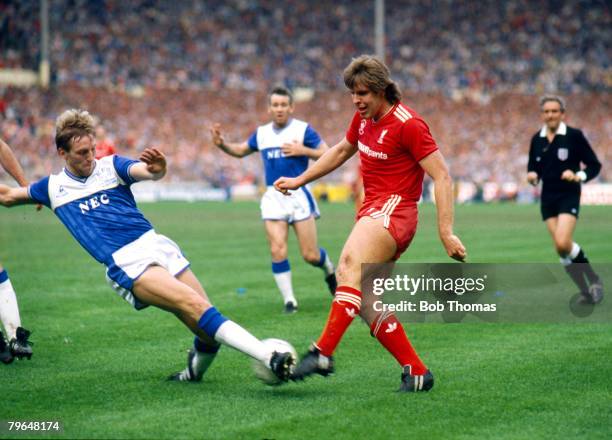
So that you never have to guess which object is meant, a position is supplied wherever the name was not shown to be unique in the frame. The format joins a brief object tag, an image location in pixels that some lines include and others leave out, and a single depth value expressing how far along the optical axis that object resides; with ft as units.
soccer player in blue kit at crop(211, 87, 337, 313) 70.69
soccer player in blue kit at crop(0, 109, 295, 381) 41.27
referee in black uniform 70.54
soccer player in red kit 40.37
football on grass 39.99
